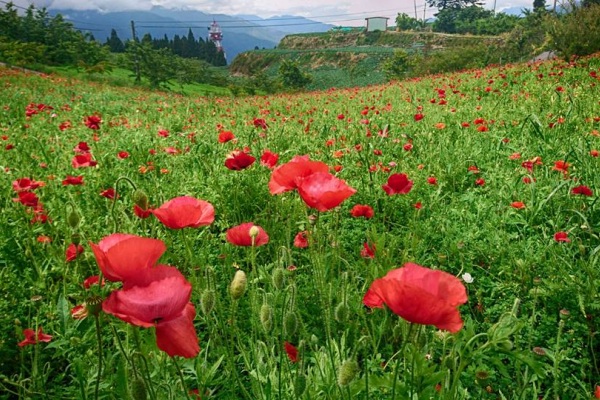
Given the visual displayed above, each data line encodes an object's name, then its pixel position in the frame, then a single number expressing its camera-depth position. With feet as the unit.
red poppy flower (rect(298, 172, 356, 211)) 3.41
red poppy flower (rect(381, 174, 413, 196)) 5.82
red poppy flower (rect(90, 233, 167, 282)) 2.31
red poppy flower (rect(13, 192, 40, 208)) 6.33
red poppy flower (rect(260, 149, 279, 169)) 6.51
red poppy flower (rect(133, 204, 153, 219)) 4.43
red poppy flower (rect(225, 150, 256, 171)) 6.06
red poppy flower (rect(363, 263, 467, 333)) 2.28
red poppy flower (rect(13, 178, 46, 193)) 6.89
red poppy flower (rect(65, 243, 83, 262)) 4.85
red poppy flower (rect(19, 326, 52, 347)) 4.12
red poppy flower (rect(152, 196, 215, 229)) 3.36
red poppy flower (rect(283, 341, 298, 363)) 4.23
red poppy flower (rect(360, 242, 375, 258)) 5.79
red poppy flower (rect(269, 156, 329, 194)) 3.78
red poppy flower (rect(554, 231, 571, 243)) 5.89
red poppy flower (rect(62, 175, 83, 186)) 6.95
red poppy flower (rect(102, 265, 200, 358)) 2.16
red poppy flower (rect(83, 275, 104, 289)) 4.64
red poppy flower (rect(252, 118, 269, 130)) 10.15
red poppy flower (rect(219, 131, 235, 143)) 7.90
